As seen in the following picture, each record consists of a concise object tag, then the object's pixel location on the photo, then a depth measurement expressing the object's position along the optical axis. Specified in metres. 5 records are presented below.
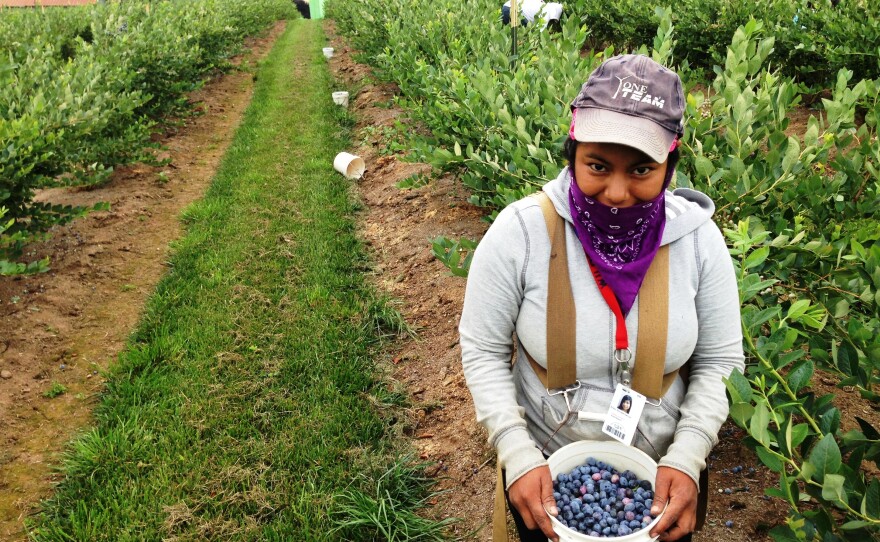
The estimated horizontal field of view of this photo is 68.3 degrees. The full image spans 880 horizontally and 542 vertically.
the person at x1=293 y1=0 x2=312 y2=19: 34.38
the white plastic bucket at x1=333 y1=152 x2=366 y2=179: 7.09
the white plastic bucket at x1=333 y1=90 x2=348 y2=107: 9.88
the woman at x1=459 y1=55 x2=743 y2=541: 1.49
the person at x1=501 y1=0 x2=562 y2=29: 10.38
